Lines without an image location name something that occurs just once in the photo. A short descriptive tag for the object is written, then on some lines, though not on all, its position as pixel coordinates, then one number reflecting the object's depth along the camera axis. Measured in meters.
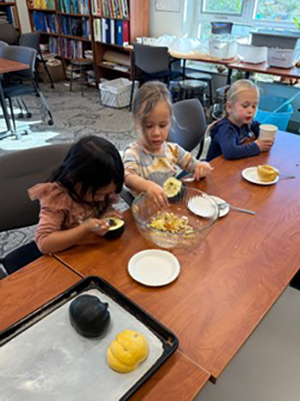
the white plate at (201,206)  1.09
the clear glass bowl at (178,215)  0.93
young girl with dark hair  0.90
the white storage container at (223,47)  3.34
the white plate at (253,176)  1.30
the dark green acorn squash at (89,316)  0.67
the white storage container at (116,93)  4.11
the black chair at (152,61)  3.44
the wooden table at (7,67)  2.90
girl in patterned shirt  1.22
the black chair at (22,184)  1.16
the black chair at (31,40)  4.03
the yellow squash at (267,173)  1.28
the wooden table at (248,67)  3.00
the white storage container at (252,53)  3.20
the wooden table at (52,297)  0.61
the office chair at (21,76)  3.20
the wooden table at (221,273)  0.72
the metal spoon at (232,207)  1.12
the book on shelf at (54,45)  5.21
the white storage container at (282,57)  3.02
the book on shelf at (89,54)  4.74
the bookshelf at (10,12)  5.12
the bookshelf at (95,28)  4.12
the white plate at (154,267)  0.84
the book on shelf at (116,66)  4.41
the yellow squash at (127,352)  0.62
